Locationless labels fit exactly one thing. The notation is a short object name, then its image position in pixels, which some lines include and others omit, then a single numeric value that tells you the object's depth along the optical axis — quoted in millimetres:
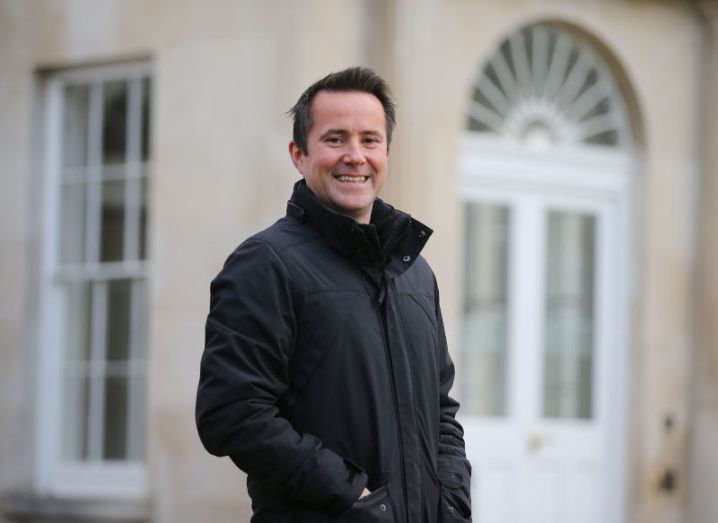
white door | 13856
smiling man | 5339
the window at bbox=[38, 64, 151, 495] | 13802
